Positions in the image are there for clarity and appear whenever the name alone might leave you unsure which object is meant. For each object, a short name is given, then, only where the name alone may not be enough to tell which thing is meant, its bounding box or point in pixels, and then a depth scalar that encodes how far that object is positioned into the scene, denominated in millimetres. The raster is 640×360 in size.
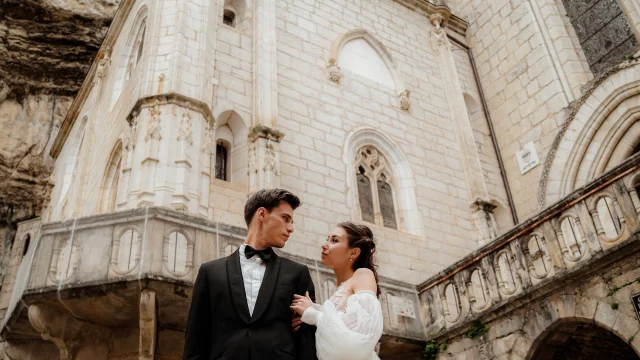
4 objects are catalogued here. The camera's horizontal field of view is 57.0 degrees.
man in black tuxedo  2830
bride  2955
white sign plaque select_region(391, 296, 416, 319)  8728
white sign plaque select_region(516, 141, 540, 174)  13475
